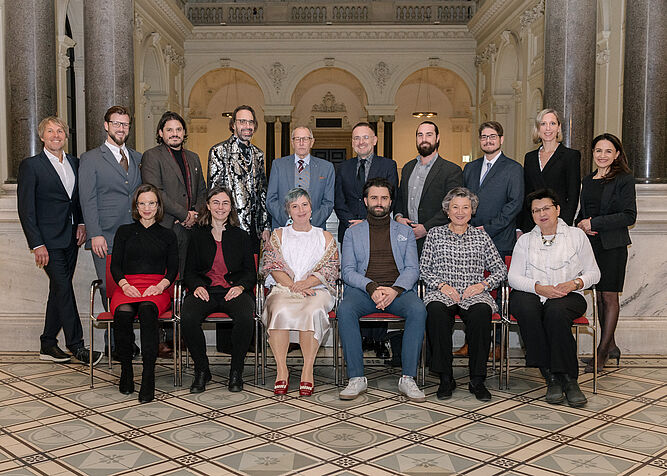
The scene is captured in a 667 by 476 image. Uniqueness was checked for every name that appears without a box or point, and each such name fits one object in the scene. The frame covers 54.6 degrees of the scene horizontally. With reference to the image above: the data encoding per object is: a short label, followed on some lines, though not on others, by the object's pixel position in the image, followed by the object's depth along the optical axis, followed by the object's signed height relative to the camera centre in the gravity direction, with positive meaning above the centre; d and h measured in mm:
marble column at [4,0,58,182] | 7223 +1639
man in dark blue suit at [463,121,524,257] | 5602 +198
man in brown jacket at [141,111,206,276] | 5719 +363
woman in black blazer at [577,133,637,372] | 5570 -57
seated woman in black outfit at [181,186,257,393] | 5215 -549
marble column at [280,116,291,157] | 21547 +2684
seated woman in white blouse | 4984 -602
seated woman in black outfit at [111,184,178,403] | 5094 -485
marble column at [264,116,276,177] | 21688 +2535
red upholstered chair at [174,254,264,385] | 5270 -832
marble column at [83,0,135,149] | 7684 +1893
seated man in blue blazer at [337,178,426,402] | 5113 -562
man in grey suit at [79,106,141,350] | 5637 +268
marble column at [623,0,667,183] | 7199 +1324
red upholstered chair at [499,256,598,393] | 5133 -894
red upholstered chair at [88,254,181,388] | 5230 -806
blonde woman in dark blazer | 5570 +393
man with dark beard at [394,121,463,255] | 5715 +260
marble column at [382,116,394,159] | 21422 +2645
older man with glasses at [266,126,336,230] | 5887 +297
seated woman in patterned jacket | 5051 -585
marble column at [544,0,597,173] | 8094 +1881
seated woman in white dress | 5184 -588
